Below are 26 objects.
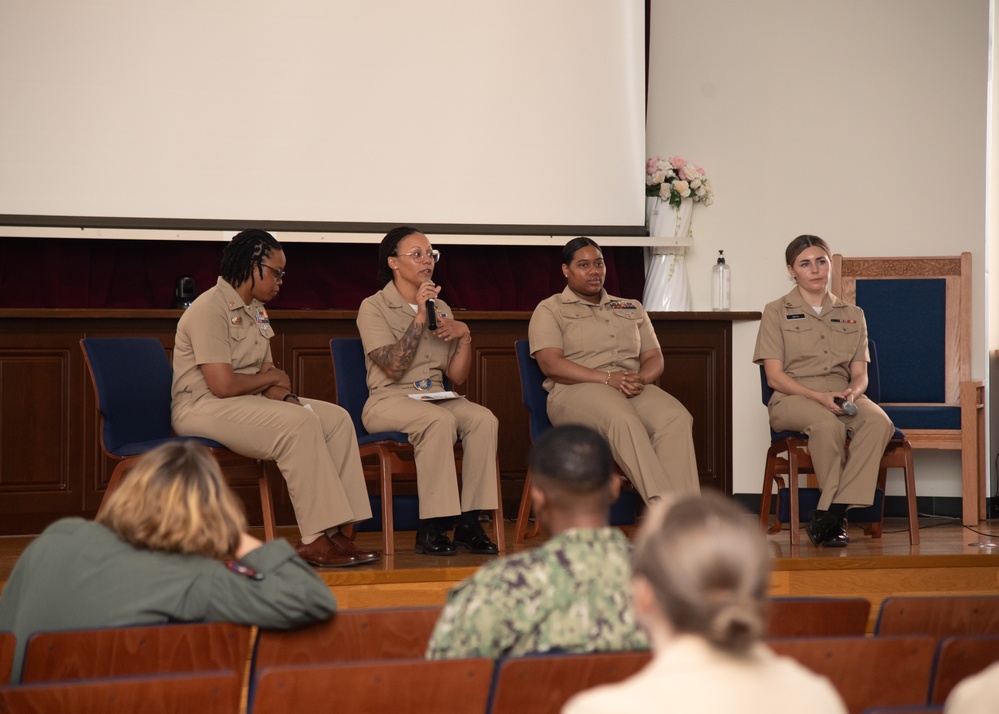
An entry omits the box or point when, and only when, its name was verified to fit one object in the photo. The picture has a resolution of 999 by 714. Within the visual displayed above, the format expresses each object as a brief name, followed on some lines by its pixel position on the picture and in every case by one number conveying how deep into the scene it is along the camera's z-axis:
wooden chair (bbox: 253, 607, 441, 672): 7.61
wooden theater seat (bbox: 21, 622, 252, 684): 6.77
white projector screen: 12.34
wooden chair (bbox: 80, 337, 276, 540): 11.05
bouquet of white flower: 13.01
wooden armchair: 12.68
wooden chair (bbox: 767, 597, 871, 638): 8.39
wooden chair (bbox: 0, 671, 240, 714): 5.66
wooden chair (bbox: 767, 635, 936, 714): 6.80
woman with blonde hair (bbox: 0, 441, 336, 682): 7.57
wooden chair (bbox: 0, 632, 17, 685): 6.56
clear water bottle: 13.03
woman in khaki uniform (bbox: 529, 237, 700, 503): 11.43
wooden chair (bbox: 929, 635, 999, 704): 6.97
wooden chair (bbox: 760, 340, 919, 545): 11.67
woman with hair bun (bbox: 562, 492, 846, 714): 4.35
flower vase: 13.01
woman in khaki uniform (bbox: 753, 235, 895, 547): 11.61
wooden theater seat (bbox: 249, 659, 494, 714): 5.99
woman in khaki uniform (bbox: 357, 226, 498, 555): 11.28
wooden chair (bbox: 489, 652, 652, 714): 6.29
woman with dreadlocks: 11.02
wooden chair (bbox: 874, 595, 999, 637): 8.23
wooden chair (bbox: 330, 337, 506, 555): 11.27
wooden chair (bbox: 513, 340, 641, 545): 11.63
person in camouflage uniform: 6.95
